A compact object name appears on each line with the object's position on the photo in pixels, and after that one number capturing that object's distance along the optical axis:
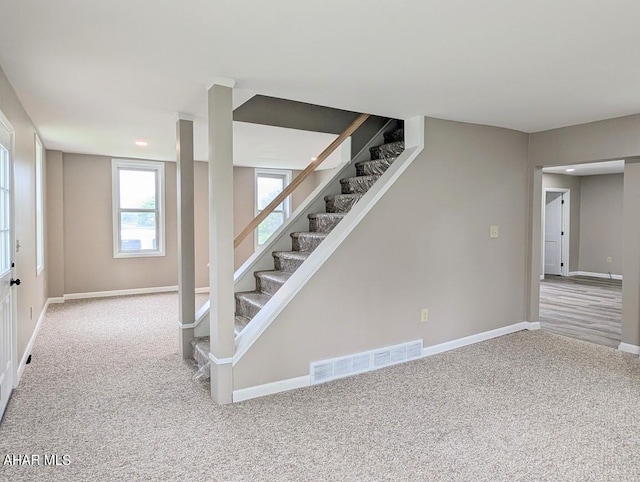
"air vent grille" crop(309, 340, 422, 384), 3.27
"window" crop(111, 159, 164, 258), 6.67
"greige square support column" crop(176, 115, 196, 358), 3.74
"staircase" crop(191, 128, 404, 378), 3.62
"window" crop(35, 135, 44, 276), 4.79
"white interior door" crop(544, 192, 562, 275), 9.07
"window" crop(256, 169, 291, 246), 7.96
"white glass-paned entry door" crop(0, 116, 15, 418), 2.73
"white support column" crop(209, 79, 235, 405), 2.78
